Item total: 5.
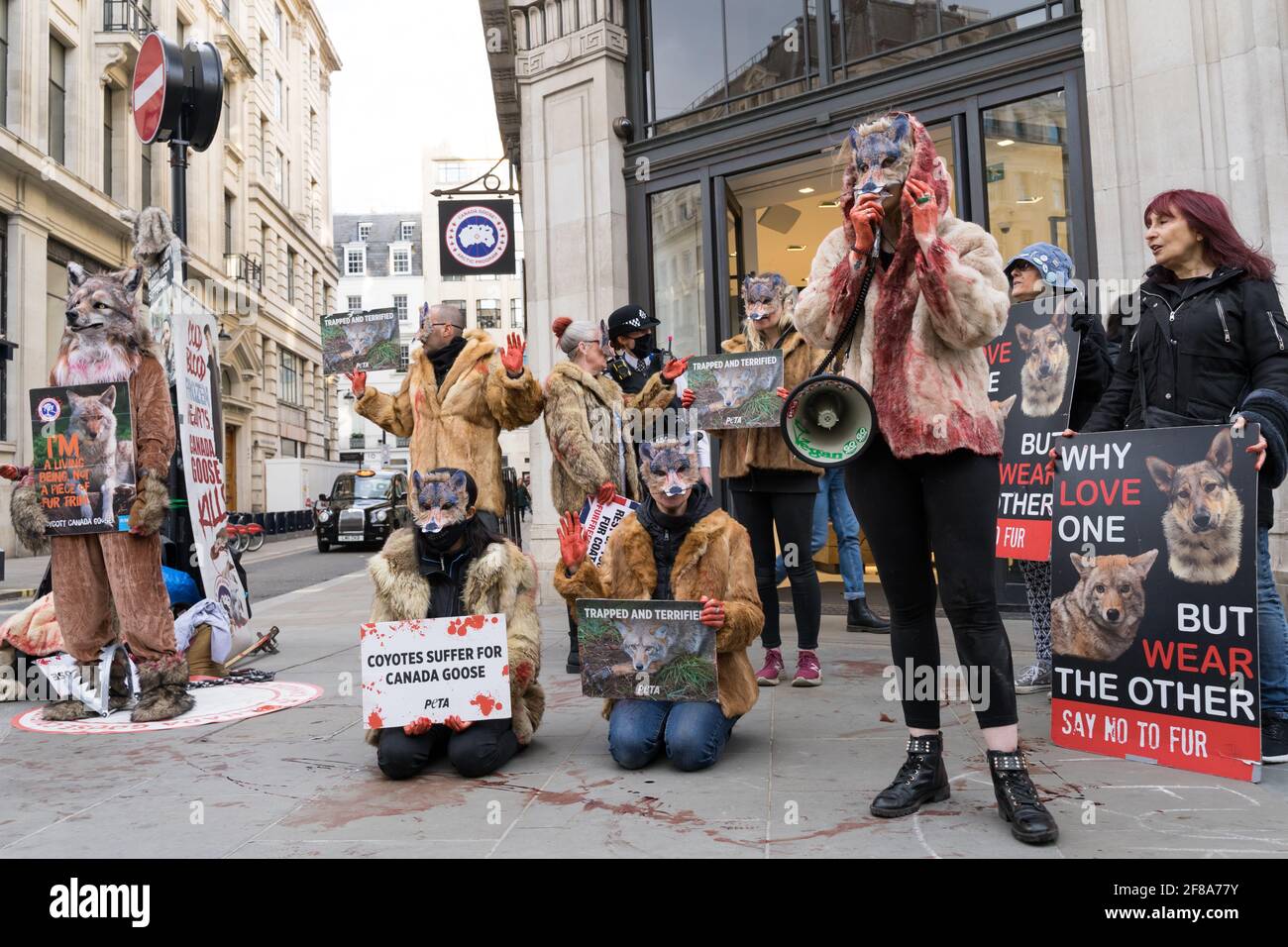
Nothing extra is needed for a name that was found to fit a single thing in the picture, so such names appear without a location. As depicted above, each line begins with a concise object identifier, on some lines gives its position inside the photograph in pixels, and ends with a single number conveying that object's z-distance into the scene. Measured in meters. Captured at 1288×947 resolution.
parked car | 23.81
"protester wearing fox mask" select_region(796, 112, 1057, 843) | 2.90
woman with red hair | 3.61
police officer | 5.76
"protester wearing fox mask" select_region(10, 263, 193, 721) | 5.20
